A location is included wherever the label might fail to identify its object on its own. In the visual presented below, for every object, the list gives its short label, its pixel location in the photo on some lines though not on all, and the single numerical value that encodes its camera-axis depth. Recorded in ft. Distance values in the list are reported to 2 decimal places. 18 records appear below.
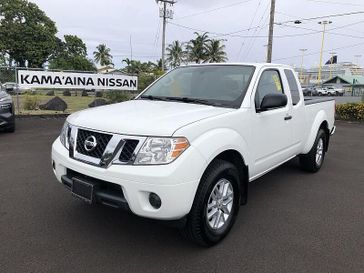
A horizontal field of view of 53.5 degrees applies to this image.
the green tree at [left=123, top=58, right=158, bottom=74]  212.86
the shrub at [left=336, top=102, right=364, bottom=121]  47.03
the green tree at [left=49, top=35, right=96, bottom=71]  191.31
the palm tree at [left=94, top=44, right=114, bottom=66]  291.99
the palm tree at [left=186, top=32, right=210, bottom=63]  190.39
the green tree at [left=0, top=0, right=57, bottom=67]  176.86
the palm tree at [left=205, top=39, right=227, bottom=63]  194.08
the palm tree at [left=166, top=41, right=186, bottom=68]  218.38
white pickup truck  9.59
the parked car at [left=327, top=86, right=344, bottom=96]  176.86
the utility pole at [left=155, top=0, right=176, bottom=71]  109.50
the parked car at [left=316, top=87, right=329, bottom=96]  172.49
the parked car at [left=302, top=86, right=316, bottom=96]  158.10
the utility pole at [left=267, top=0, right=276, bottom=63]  72.74
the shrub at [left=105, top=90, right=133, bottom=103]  52.01
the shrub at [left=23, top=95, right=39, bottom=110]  47.34
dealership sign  42.22
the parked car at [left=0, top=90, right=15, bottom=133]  29.17
